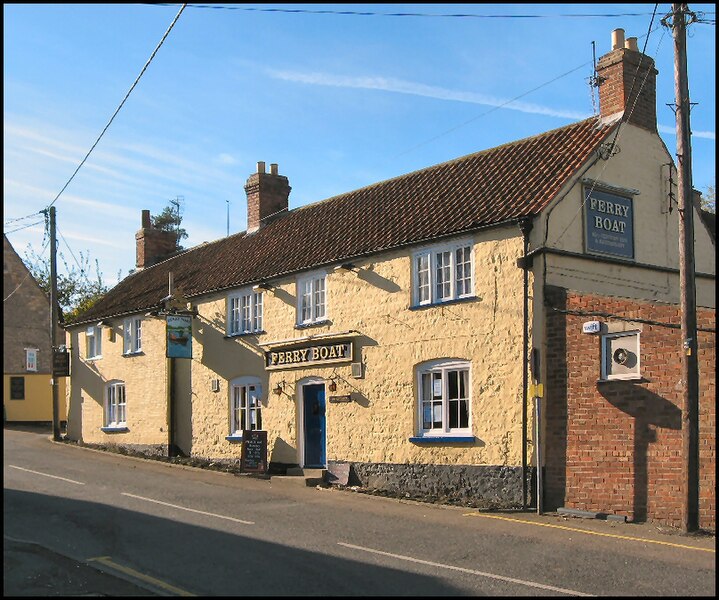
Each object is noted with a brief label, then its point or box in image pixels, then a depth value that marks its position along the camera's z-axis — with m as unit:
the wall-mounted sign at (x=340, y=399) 18.86
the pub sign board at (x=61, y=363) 30.54
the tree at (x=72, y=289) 53.41
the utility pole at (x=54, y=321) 28.75
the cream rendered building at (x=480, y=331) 13.96
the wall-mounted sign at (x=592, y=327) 14.13
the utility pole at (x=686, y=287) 12.34
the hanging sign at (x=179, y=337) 23.28
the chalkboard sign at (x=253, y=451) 20.75
